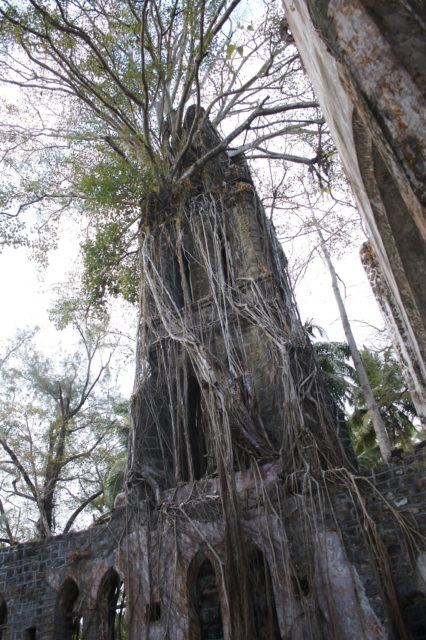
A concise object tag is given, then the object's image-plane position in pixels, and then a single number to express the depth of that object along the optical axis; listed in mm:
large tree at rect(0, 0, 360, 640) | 6527
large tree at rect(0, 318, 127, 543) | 14734
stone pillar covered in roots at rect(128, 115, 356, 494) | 6668
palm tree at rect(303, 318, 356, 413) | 14195
